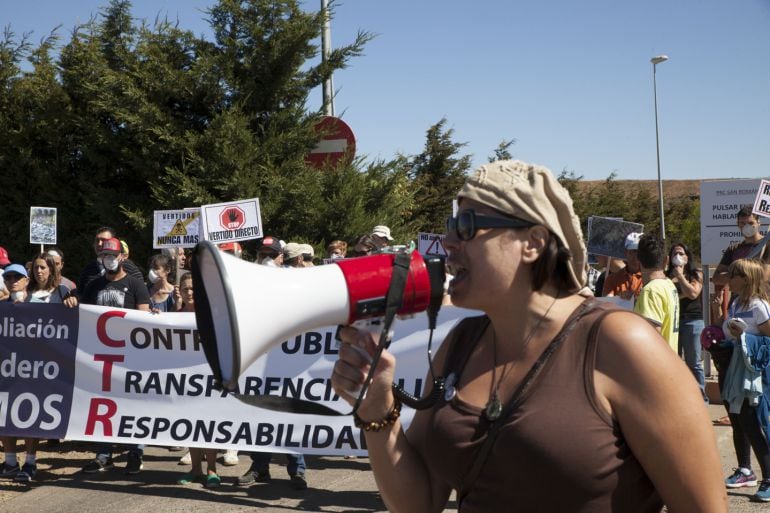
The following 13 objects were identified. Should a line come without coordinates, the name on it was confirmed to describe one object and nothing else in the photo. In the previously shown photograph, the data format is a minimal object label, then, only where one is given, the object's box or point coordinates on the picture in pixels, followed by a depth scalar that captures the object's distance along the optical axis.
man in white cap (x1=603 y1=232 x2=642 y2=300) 7.60
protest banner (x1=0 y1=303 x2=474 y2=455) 6.17
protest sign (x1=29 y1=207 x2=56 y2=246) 12.34
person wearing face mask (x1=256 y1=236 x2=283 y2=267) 8.84
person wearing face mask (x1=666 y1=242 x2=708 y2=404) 8.66
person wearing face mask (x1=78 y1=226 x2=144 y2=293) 7.91
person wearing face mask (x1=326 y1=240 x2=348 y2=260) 9.75
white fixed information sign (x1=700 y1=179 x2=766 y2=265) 11.26
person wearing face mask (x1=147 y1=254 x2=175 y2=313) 8.09
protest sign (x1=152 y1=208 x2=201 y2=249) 10.53
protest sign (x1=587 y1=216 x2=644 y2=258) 8.45
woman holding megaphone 1.67
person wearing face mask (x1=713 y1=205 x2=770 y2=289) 8.73
